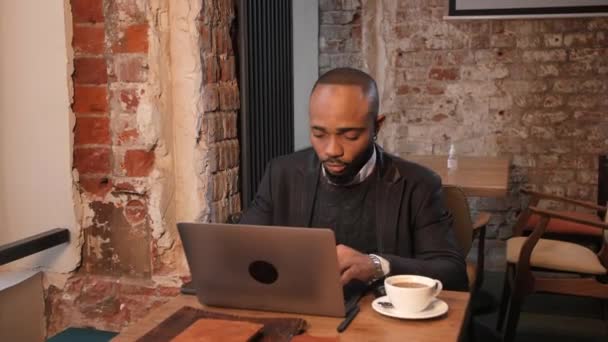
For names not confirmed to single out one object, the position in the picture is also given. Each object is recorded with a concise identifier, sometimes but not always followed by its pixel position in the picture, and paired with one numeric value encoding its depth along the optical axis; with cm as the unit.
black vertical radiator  225
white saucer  137
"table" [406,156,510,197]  314
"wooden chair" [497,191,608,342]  310
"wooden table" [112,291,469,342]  129
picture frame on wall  439
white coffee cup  137
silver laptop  132
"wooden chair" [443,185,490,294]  238
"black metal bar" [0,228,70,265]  191
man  177
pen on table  133
